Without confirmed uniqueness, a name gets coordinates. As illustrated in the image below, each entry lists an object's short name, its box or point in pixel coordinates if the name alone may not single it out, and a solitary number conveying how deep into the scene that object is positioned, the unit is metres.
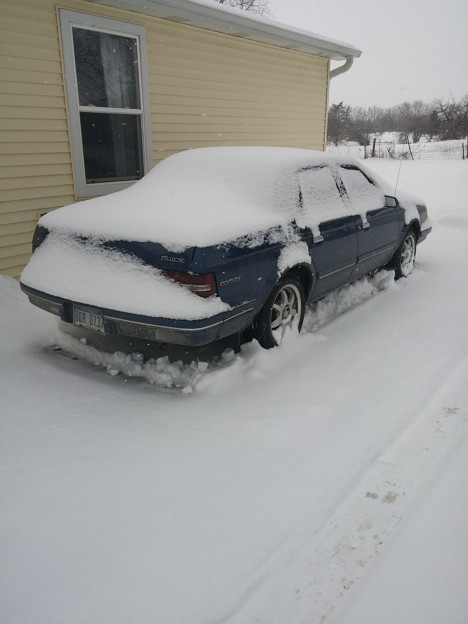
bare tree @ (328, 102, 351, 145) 47.81
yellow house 5.20
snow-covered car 3.16
